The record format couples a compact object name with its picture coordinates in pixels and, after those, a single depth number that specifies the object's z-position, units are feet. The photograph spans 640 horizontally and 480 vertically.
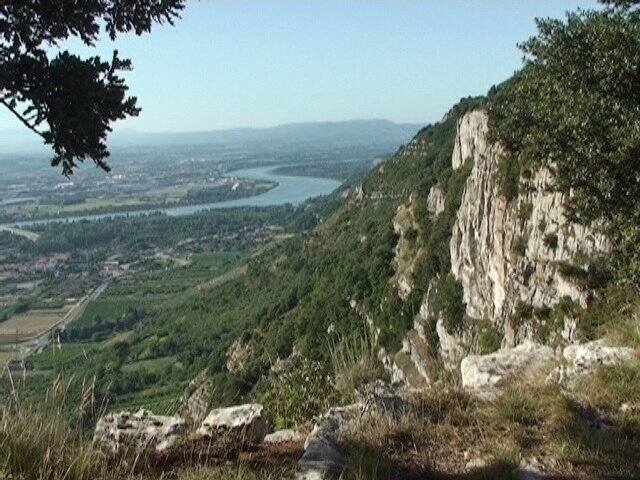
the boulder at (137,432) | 12.40
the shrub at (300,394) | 16.02
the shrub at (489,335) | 82.69
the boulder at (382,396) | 13.43
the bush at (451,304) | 116.67
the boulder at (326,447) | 10.62
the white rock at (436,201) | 167.32
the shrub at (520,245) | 91.45
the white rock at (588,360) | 15.60
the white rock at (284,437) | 13.51
